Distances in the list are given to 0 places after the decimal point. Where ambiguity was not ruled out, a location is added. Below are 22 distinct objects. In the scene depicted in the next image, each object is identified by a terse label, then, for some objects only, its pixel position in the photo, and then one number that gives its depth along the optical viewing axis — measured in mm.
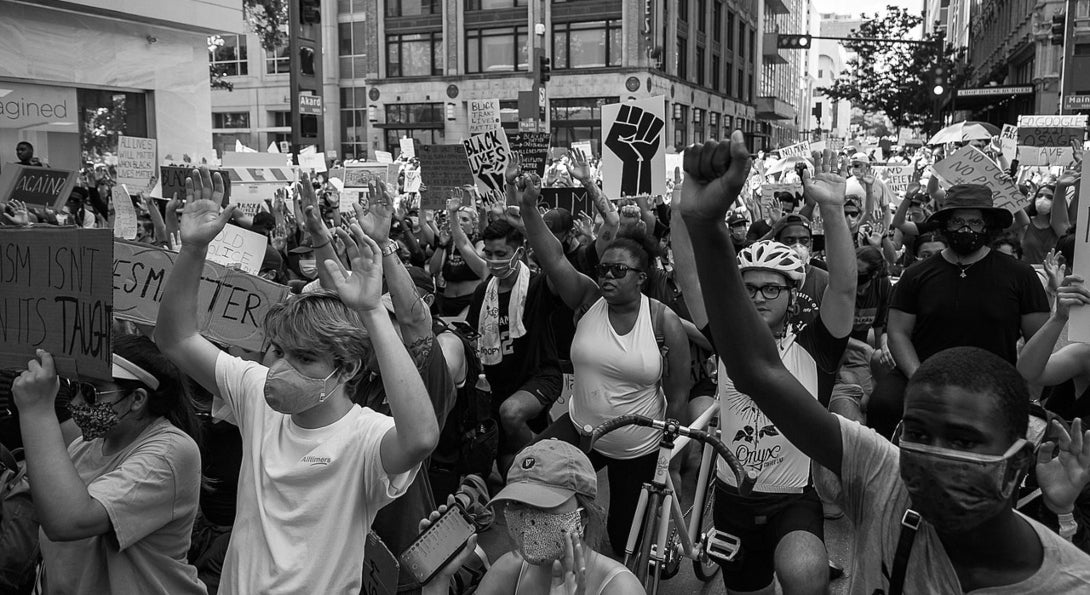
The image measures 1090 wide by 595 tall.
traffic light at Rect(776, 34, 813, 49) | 28197
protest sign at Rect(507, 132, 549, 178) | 9633
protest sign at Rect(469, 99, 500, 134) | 11609
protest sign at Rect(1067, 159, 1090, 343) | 3578
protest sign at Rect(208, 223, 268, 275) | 5695
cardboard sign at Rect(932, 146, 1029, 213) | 6934
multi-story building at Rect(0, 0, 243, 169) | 17859
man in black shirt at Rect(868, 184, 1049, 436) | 4684
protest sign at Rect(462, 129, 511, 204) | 9016
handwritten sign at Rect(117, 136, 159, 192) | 10180
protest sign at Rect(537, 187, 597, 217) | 8656
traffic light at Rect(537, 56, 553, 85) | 27750
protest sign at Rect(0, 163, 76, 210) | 8422
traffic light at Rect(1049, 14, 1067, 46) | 22641
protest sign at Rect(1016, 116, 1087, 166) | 13781
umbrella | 20703
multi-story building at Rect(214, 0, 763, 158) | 46581
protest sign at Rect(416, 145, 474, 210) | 9477
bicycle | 3863
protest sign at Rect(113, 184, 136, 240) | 7977
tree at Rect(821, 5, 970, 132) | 50094
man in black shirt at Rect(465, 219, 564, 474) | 5930
